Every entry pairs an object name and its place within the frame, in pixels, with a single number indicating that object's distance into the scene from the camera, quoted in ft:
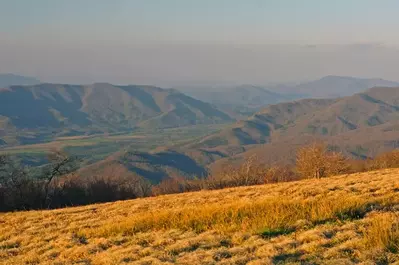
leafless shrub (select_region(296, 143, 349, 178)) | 219.00
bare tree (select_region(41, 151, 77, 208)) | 195.31
